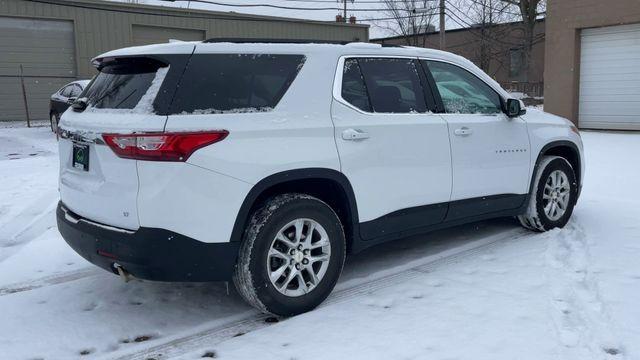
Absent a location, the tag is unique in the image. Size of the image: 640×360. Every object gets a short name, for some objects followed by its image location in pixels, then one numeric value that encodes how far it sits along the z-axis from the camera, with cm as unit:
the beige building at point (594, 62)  1494
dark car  1461
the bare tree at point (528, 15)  3206
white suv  339
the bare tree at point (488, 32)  3534
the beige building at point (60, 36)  1997
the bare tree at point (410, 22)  4041
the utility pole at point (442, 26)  2355
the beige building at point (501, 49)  3475
